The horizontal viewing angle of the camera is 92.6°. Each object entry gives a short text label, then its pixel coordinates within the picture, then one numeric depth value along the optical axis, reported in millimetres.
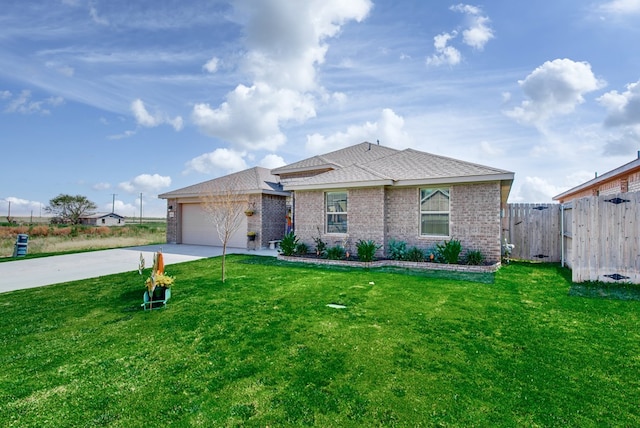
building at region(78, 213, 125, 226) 58506
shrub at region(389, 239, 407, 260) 10539
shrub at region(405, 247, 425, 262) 10297
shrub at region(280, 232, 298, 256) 12047
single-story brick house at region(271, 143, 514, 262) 9883
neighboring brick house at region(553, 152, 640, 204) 10391
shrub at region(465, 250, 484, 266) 9609
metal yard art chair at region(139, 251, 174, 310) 5781
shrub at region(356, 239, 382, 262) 10211
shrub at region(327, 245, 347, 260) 11125
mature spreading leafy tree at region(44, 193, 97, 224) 51969
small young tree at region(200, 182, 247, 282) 13073
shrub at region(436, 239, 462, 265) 9664
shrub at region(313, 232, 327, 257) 11914
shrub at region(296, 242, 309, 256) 12234
